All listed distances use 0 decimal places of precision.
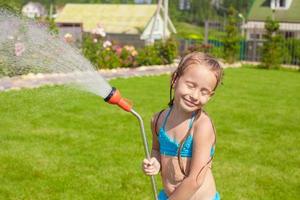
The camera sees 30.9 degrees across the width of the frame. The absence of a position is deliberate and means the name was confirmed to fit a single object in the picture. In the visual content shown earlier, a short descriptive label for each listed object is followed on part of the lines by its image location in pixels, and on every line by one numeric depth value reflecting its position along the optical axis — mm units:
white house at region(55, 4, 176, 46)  29344
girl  2666
